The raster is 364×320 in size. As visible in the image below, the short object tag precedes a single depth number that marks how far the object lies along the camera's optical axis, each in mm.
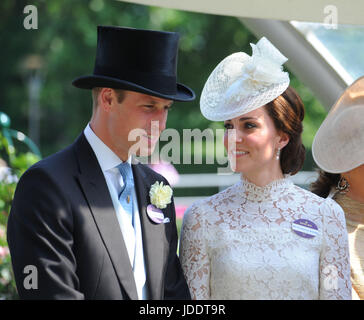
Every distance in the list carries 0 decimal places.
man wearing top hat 5512
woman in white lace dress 6582
